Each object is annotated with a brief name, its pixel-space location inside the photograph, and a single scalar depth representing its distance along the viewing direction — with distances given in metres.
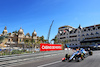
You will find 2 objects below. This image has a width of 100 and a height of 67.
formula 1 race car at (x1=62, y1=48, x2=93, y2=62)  9.12
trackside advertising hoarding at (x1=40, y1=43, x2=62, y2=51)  12.57
